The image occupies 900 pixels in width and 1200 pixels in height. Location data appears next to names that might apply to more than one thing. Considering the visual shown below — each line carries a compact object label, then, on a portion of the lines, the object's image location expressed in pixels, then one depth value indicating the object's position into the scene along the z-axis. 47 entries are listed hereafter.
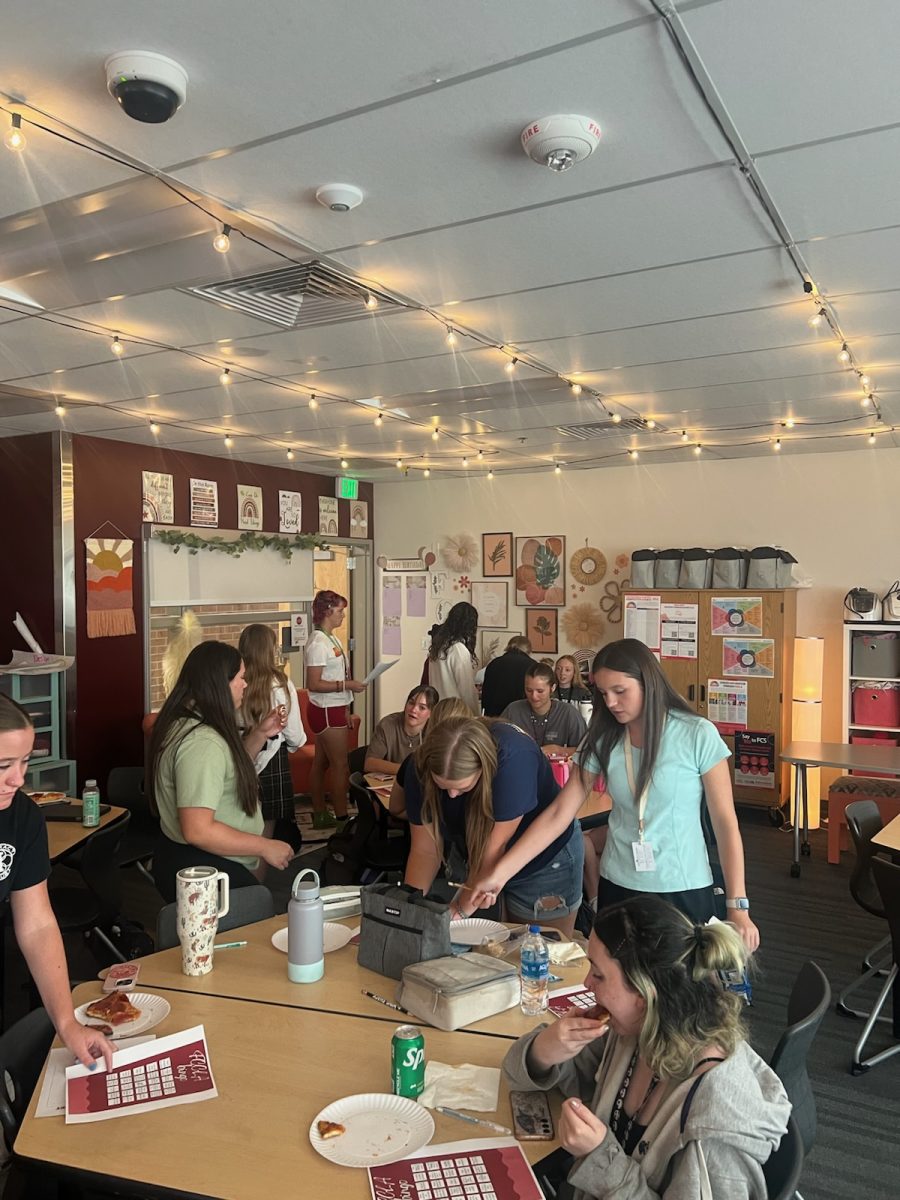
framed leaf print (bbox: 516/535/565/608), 8.72
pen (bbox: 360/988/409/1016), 2.20
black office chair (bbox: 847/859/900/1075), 3.32
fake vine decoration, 7.29
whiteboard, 7.20
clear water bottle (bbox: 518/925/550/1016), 2.20
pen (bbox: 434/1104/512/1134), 1.70
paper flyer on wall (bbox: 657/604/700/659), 7.54
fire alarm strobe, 2.19
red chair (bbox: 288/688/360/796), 7.47
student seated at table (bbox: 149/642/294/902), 2.90
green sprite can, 1.78
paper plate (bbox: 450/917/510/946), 2.61
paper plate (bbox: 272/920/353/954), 2.59
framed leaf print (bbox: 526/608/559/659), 8.75
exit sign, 8.98
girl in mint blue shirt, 2.80
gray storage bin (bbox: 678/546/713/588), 7.57
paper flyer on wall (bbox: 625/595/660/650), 7.72
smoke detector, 2.55
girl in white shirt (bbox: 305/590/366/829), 6.72
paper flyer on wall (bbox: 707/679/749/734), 7.35
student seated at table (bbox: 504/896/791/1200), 1.48
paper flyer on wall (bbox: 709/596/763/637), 7.30
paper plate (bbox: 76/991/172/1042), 2.07
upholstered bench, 6.05
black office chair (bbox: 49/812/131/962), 3.78
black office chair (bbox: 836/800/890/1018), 3.96
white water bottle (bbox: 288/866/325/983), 2.35
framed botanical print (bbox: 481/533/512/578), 8.97
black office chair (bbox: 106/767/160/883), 4.90
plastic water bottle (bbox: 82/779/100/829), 4.25
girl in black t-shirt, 1.99
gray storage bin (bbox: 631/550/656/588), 7.81
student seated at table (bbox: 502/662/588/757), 5.50
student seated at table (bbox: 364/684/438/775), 5.13
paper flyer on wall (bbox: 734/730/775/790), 7.23
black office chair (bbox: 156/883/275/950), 2.66
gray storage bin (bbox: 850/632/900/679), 6.93
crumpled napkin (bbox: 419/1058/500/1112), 1.79
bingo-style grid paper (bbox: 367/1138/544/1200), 1.52
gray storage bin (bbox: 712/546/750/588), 7.43
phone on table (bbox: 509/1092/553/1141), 1.69
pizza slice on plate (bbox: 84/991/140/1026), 2.11
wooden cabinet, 7.23
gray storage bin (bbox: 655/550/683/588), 7.70
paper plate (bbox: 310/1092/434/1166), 1.62
